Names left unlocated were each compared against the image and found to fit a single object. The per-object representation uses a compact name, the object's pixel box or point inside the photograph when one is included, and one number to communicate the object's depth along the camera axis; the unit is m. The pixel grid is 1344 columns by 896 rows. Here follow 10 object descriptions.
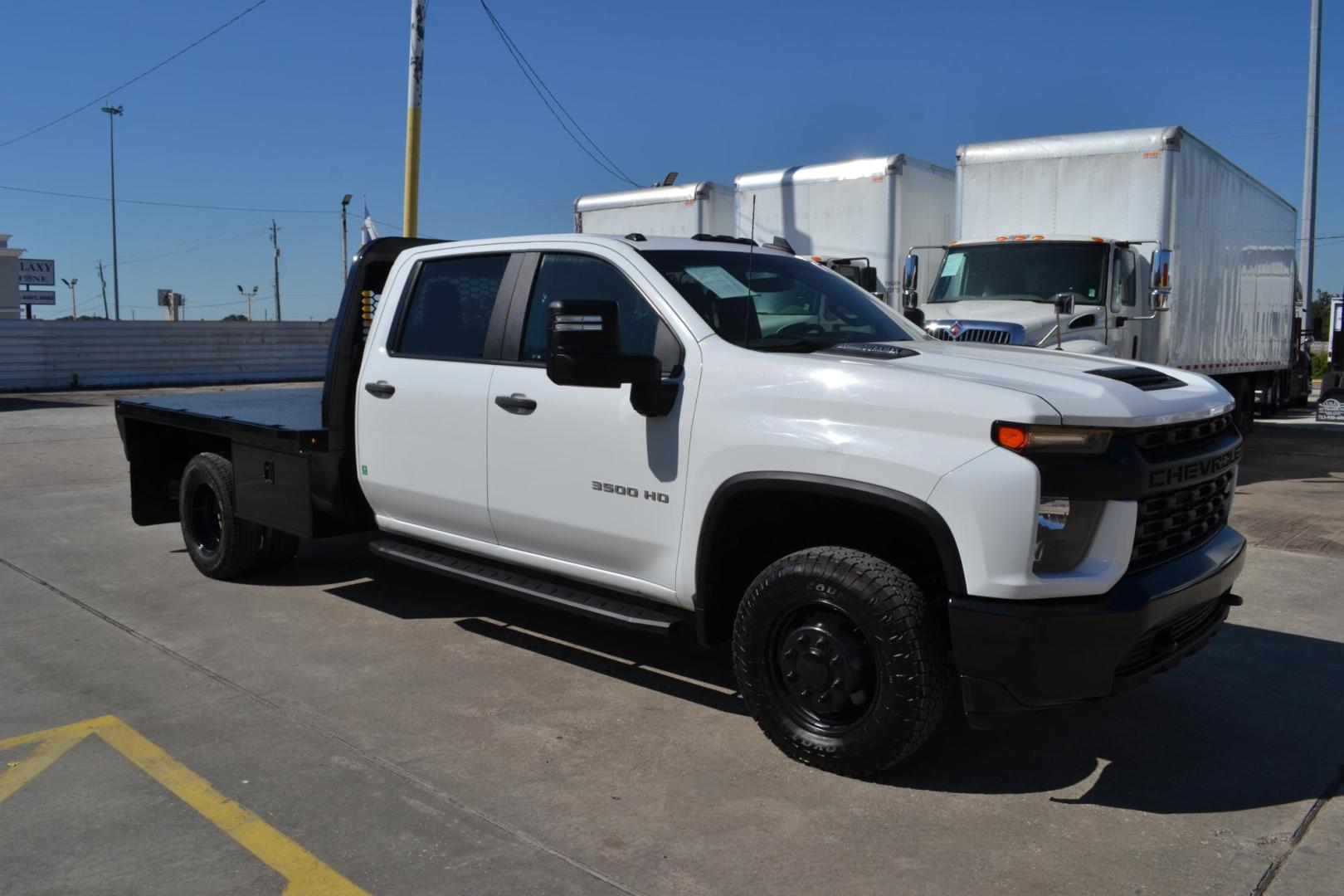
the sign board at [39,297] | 56.91
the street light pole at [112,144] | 53.03
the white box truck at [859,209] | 13.21
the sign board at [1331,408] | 16.05
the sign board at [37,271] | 58.00
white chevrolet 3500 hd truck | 3.54
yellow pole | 16.73
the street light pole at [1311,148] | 23.64
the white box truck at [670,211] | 14.82
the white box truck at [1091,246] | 10.85
